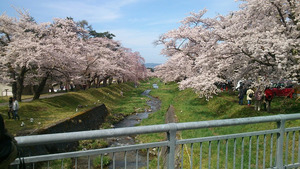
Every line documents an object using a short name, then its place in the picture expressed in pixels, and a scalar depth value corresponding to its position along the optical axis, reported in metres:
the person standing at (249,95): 15.19
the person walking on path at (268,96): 12.45
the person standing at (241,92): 15.37
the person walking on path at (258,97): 12.43
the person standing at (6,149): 1.61
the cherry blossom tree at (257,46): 9.71
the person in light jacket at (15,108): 12.68
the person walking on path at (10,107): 13.27
